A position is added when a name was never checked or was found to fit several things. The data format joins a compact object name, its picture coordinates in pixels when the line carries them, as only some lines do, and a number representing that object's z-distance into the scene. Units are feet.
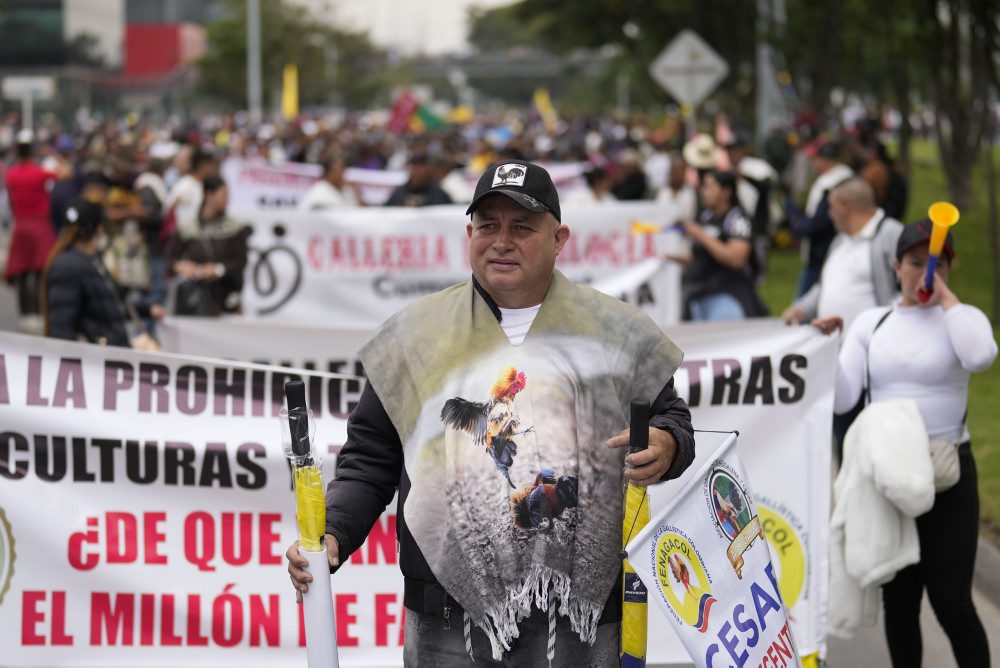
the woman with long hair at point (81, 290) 26.32
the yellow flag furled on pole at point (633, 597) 11.03
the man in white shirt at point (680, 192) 49.59
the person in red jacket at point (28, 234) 48.06
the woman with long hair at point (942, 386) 16.58
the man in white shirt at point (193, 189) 42.52
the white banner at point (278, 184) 66.44
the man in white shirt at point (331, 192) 44.32
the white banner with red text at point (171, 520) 17.66
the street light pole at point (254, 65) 213.99
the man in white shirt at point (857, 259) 23.81
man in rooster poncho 11.03
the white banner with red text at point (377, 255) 39.81
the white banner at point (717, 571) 10.84
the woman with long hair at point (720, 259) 31.32
